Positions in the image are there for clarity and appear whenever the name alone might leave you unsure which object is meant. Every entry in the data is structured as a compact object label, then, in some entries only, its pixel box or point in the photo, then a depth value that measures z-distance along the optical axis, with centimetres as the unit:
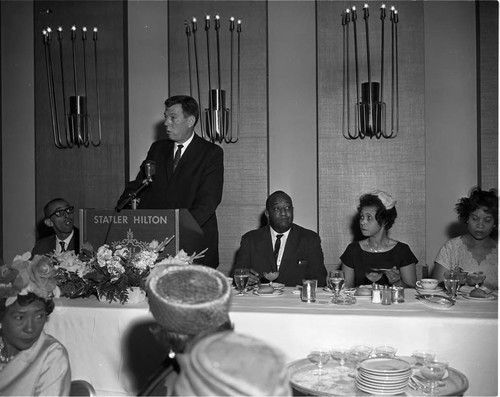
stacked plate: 198
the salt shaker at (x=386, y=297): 277
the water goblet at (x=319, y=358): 225
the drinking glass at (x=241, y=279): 304
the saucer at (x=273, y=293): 301
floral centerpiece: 271
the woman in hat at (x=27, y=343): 194
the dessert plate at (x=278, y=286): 318
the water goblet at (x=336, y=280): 291
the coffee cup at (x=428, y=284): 299
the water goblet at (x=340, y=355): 232
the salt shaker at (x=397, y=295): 281
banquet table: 243
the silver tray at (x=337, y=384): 203
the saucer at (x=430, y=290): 296
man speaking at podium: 380
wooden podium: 291
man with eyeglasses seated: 476
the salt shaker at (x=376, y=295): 282
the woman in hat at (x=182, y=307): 103
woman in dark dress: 403
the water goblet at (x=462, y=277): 305
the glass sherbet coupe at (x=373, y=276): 304
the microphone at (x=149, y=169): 285
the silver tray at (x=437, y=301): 267
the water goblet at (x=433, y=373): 203
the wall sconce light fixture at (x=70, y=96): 573
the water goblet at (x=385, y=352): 228
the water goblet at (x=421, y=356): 221
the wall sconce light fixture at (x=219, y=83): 548
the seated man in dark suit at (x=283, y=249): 405
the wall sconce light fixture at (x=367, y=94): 520
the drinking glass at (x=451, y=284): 284
